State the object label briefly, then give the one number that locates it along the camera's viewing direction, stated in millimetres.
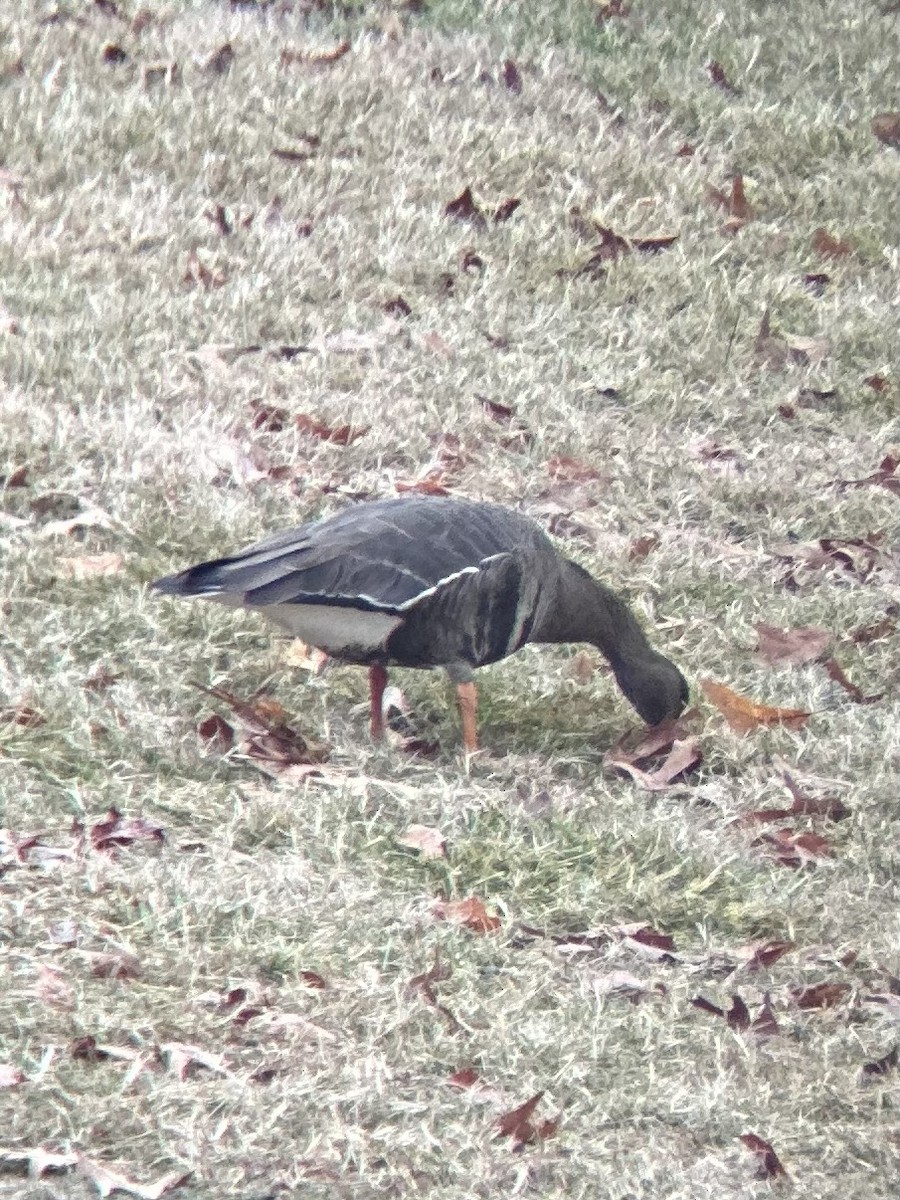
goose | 10148
